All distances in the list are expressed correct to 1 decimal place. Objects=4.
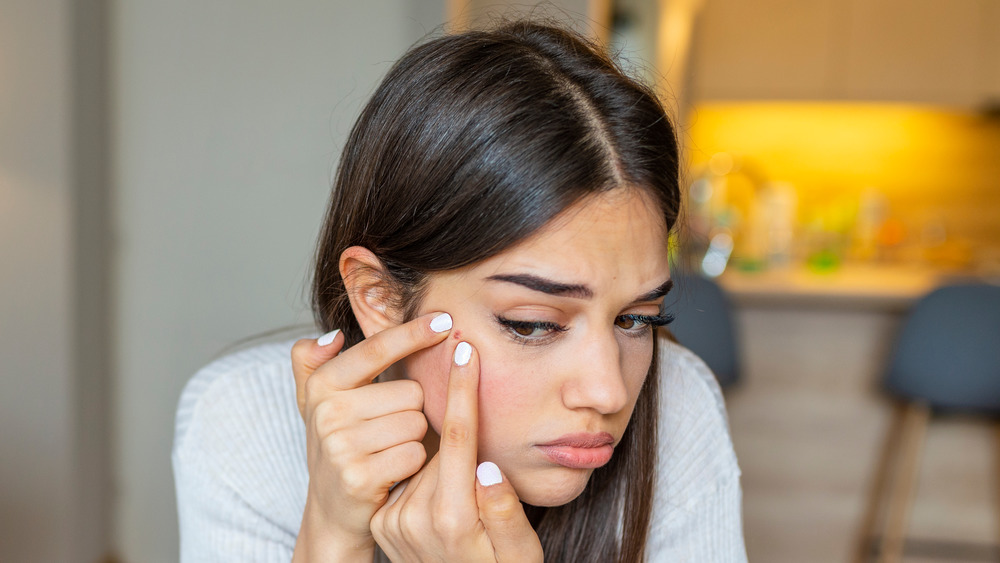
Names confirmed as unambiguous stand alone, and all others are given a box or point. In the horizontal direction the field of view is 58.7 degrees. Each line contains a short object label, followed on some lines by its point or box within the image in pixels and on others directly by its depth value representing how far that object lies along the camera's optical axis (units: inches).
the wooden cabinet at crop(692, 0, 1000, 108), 140.0
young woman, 33.3
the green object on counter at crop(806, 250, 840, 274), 127.5
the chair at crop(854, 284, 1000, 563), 90.9
